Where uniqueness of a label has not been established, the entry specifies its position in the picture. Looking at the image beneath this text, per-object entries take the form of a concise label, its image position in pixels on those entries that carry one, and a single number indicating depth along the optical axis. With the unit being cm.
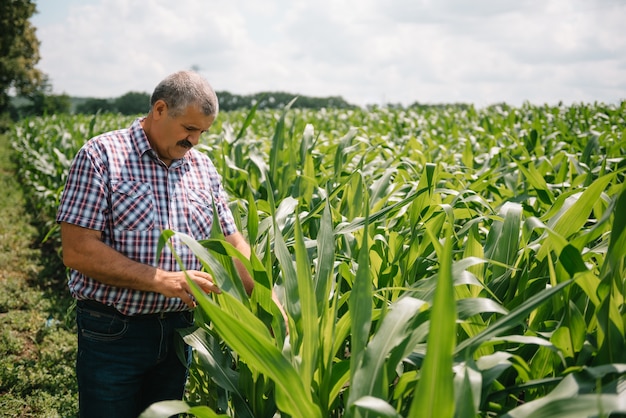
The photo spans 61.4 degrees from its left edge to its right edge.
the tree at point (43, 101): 3994
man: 183
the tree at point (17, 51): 3366
